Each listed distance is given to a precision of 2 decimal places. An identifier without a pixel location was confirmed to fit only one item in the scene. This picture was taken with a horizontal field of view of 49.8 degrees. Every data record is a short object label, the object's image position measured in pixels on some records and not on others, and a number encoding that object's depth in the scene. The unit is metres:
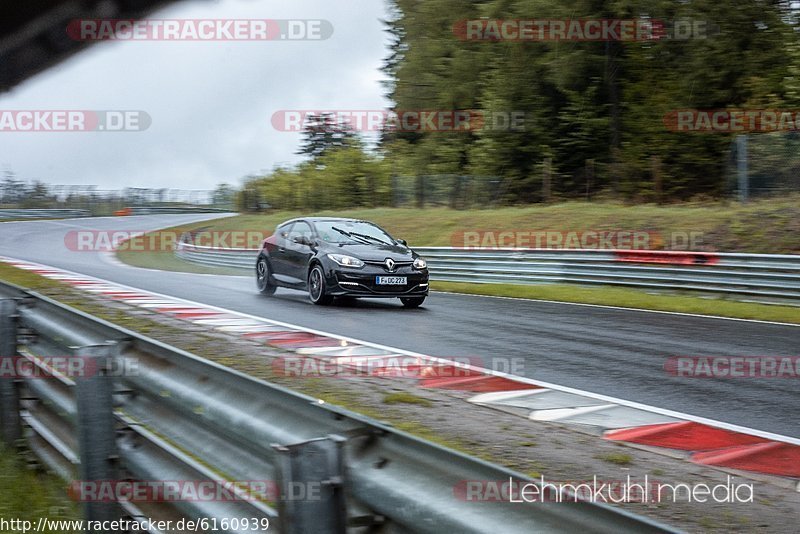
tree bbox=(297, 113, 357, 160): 70.94
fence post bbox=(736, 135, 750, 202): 18.80
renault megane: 13.21
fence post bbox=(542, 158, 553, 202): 29.97
